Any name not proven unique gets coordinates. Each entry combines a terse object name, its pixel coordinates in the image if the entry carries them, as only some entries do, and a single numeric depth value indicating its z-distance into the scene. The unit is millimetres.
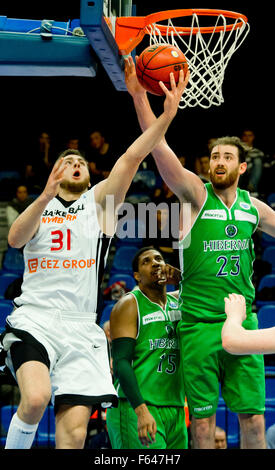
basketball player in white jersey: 7734
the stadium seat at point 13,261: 21016
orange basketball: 9000
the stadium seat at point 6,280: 19328
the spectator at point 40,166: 22719
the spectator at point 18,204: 21656
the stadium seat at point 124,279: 18094
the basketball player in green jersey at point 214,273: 8961
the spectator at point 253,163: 20797
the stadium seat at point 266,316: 15547
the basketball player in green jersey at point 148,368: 9422
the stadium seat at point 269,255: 19437
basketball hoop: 9828
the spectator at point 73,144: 22169
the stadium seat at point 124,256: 20373
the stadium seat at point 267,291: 17469
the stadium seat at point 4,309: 16828
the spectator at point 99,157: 21766
